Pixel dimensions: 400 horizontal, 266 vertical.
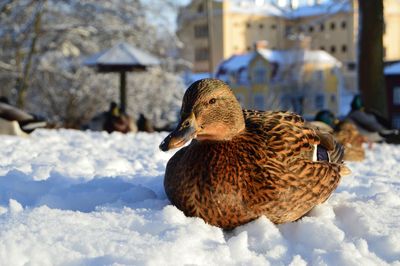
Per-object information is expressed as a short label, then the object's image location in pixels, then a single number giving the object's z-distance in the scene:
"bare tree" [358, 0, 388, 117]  12.47
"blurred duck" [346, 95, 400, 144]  10.95
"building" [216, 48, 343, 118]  42.84
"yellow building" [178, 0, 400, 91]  65.81
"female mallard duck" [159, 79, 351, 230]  2.83
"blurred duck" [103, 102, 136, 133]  12.04
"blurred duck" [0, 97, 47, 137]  8.44
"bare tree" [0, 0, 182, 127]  18.80
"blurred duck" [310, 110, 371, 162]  7.59
